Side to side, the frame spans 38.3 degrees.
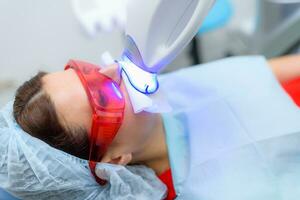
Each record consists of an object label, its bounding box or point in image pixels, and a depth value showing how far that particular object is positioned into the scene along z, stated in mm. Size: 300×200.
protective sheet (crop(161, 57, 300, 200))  1079
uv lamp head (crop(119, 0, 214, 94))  888
